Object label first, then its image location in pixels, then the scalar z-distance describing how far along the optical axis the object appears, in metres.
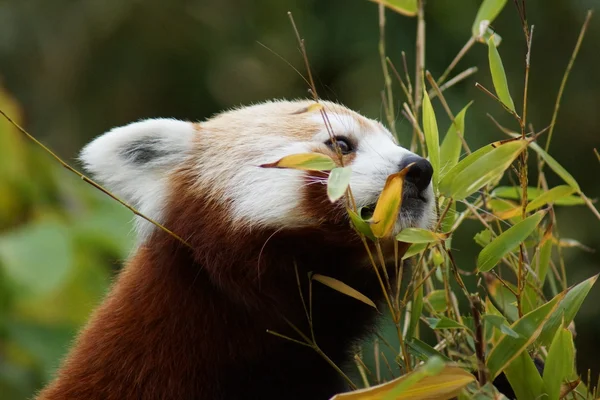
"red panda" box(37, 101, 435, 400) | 3.64
